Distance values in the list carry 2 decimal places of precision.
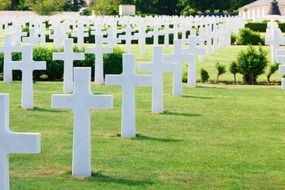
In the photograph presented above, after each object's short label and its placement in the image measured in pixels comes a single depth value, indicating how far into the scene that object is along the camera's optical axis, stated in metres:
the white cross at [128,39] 23.64
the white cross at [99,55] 16.75
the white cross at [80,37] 21.70
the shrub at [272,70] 18.50
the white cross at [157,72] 12.39
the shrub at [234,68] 18.65
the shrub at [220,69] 18.47
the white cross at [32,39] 19.46
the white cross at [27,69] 12.83
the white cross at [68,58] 14.70
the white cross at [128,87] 10.16
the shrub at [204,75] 18.15
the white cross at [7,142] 6.49
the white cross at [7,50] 16.23
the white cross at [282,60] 9.95
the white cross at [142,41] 27.49
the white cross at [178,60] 14.70
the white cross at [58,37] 21.88
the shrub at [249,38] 34.50
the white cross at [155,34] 28.05
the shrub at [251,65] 18.39
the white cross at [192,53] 16.70
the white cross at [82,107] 8.27
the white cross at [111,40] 20.25
